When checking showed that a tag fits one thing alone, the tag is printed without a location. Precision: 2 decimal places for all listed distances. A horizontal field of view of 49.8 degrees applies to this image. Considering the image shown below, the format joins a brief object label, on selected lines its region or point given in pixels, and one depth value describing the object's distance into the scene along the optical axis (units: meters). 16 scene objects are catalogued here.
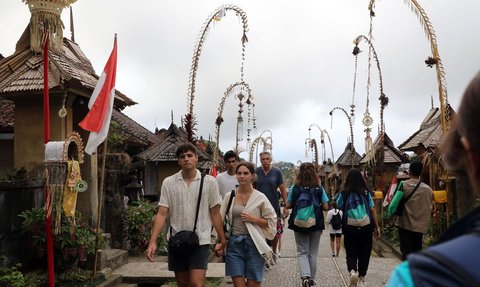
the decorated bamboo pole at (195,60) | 10.41
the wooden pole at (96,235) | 7.55
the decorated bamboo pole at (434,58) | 10.42
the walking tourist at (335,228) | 11.50
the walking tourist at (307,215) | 7.73
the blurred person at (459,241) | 1.25
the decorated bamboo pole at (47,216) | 6.72
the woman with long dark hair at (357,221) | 7.79
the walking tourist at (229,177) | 8.75
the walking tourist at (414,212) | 7.55
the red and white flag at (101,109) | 7.40
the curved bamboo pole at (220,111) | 14.94
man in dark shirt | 9.04
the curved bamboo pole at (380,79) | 14.88
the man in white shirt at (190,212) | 5.70
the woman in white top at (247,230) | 5.91
